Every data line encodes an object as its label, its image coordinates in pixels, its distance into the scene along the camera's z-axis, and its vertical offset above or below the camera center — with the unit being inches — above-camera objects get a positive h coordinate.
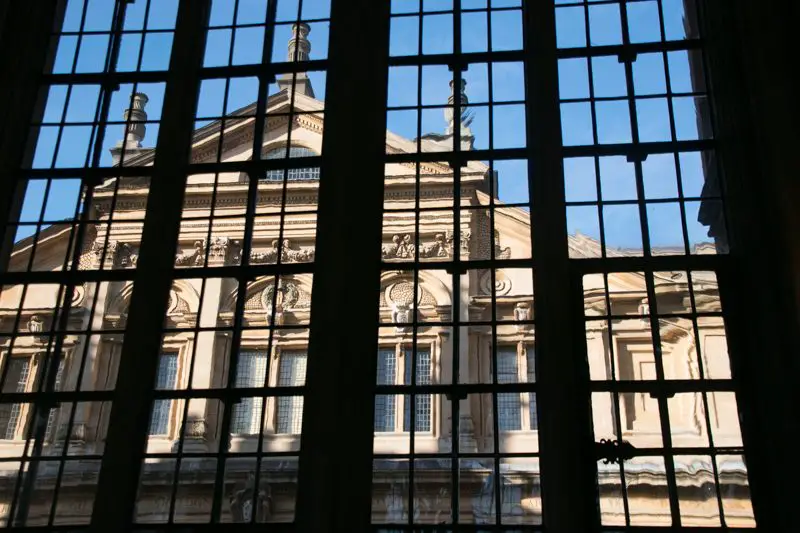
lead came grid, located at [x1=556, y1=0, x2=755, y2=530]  276.2 +52.2
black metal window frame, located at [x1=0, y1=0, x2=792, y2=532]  278.5 +80.3
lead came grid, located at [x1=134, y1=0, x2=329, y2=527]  295.3 +72.2
